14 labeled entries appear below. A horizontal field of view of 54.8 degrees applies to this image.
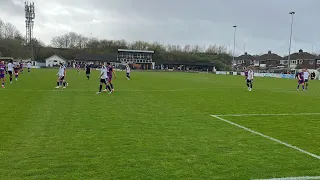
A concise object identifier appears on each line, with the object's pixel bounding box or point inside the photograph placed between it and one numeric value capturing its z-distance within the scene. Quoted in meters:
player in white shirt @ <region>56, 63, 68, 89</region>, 22.31
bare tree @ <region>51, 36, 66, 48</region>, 140.80
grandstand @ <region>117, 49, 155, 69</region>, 131.75
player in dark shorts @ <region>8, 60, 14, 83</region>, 26.62
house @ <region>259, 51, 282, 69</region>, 131.38
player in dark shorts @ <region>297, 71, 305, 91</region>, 29.05
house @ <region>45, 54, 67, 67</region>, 116.00
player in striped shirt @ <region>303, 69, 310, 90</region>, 29.40
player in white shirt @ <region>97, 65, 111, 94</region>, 19.97
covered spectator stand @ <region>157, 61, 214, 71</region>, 132.00
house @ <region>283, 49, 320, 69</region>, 107.31
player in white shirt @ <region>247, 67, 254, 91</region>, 26.31
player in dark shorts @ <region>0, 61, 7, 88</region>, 23.05
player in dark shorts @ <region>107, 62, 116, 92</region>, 21.52
